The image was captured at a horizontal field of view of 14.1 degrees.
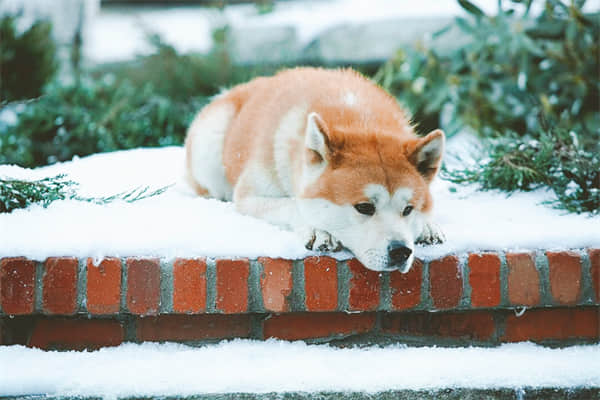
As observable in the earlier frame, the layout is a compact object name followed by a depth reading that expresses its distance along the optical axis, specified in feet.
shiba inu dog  13.28
